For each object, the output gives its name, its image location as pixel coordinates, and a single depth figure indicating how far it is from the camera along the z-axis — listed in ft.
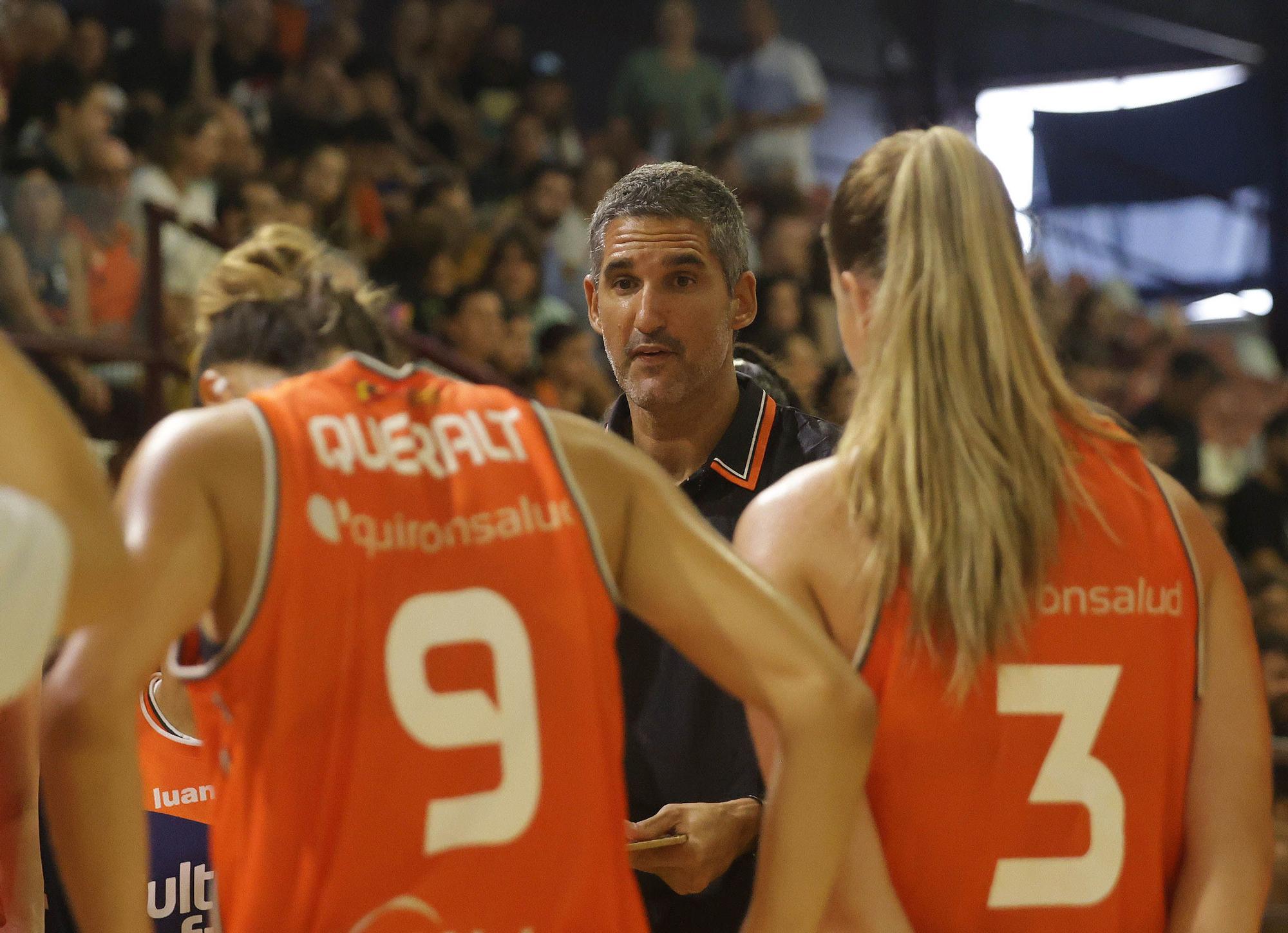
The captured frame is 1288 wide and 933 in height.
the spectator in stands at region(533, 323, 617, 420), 41.04
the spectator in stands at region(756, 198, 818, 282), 52.03
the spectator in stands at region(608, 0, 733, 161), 57.57
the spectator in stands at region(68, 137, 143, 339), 32.22
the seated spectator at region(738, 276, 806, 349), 44.96
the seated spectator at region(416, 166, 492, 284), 43.80
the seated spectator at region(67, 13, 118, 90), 40.50
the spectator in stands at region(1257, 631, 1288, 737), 32.99
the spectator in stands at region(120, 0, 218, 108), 43.50
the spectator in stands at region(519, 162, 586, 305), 50.06
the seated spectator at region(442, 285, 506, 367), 41.70
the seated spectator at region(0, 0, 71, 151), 38.19
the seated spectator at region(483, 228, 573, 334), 43.83
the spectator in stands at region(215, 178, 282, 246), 38.29
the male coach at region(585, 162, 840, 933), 15.20
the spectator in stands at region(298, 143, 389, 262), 42.14
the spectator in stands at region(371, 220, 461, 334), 42.68
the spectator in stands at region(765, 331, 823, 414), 39.70
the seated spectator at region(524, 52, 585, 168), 55.06
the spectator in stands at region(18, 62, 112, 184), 36.09
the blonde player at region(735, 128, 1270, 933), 10.85
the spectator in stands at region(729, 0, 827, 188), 59.16
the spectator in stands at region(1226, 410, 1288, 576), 47.96
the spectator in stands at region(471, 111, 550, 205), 50.90
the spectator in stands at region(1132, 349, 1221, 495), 48.65
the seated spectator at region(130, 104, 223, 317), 38.63
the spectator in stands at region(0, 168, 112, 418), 31.17
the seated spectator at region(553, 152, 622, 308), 50.34
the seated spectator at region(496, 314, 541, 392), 41.93
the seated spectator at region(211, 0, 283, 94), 45.62
